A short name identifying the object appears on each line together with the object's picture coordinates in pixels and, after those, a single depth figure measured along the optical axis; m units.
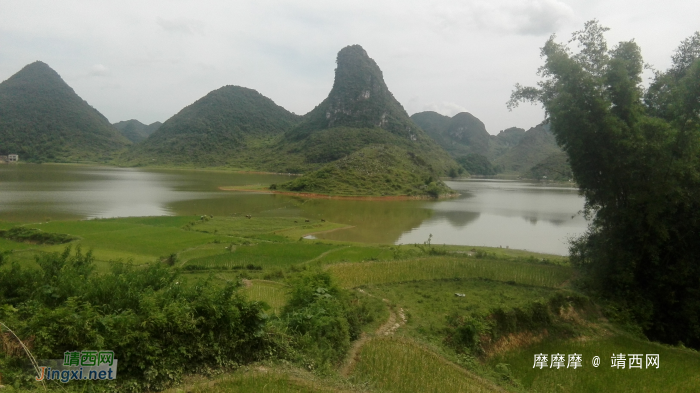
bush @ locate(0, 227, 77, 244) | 17.75
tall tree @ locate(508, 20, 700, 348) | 10.34
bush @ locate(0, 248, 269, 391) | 4.70
